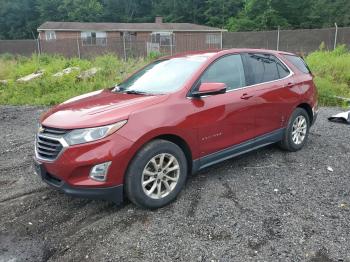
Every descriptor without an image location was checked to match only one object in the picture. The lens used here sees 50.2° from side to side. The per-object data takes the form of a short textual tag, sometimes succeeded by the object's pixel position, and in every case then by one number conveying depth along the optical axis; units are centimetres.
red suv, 377
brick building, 2378
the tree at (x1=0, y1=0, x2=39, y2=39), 5772
